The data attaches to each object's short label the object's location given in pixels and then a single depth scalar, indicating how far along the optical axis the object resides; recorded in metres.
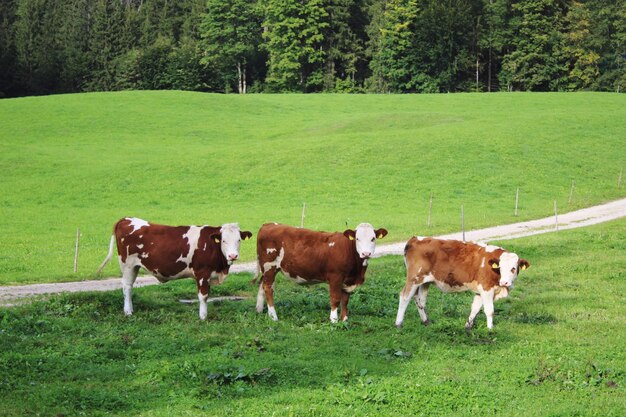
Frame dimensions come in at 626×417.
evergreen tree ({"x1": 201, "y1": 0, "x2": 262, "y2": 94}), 117.88
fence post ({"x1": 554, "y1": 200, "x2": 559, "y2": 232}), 37.23
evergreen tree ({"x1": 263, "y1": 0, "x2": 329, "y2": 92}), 111.62
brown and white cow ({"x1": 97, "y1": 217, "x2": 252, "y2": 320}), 17.34
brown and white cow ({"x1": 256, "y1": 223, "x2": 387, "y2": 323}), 16.83
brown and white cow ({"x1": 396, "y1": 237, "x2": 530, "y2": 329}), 16.25
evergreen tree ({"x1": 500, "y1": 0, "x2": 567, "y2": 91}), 105.94
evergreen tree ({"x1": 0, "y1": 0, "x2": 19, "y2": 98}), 108.50
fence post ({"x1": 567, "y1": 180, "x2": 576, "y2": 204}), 46.38
